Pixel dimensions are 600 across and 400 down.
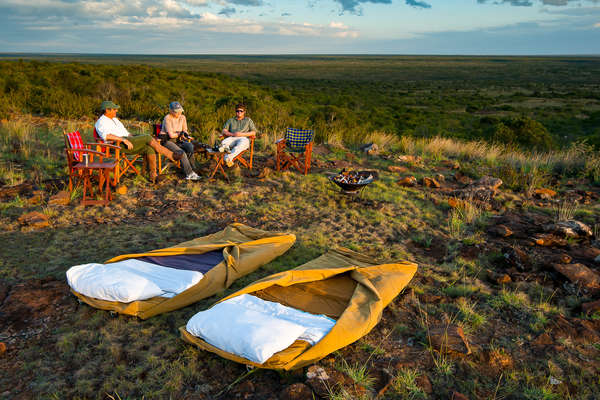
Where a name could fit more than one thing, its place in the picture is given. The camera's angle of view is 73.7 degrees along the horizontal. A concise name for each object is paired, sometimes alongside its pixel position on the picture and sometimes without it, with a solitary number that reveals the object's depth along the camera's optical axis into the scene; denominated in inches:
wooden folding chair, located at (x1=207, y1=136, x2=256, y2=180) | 259.3
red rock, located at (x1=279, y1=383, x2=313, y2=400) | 91.7
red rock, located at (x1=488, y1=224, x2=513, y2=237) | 191.8
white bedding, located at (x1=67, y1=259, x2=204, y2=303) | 121.1
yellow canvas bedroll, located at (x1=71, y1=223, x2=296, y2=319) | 121.6
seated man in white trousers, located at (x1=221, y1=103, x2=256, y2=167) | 269.1
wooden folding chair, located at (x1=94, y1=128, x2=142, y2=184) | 218.8
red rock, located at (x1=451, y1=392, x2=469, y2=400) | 92.8
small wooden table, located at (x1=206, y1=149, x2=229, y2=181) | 258.7
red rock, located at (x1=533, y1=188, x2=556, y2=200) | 257.1
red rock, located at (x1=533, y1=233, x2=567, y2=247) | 180.2
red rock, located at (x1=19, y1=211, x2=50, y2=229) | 183.2
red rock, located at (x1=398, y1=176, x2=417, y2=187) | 269.9
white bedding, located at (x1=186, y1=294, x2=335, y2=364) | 96.4
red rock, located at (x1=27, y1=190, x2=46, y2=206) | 208.5
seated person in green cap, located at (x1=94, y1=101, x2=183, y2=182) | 225.3
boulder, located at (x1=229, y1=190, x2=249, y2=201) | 231.0
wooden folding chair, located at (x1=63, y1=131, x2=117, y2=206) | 207.9
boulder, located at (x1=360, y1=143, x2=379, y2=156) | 359.6
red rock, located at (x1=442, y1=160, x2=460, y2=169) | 330.5
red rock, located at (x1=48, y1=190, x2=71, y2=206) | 207.8
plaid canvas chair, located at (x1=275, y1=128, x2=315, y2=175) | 280.5
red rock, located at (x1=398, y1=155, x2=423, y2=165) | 337.7
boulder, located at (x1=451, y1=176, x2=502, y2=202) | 247.0
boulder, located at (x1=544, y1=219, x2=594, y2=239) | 186.7
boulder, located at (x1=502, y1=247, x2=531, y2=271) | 160.4
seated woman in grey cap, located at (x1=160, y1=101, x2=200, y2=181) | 254.8
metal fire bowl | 228.1
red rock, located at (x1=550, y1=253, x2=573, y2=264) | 159.6
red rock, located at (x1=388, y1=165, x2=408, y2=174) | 311.1
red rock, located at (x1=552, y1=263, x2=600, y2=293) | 143.2
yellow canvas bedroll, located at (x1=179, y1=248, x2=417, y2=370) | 99.4
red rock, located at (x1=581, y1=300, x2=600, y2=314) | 130.4
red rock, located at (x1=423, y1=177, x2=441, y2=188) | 269.9
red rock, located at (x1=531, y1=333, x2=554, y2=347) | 116.5
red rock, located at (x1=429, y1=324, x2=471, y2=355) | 109.8
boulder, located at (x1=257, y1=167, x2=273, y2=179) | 268.7
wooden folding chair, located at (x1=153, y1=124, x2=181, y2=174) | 257.6
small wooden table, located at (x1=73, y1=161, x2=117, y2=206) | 207.6
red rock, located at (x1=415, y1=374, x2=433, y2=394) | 97.6
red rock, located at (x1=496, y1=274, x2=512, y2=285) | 150.7
